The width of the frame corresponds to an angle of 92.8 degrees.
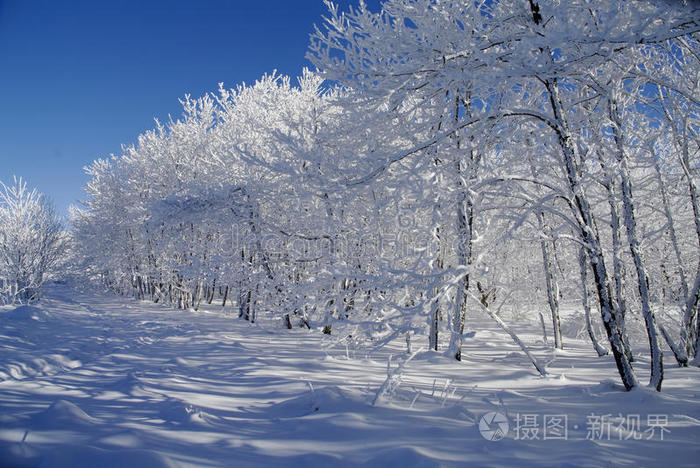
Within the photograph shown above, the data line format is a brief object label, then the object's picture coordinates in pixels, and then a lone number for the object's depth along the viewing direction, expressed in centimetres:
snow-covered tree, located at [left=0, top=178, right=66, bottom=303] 1585
